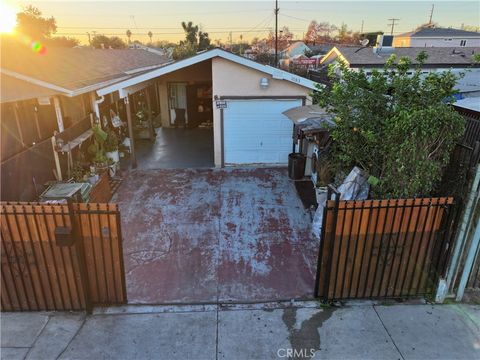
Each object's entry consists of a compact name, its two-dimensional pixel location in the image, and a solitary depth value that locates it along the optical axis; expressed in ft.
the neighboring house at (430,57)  60.23
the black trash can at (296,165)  31.12
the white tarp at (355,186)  19.33
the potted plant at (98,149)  30.25
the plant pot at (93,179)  28.30
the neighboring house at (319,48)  153.29
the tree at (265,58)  124.82
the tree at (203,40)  145.38
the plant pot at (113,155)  32.65
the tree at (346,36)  203.97
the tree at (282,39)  204.30
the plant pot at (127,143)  39.42
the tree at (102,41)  146.35
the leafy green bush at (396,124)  14.17
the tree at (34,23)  93.30
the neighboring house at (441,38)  127.44
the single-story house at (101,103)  22.81
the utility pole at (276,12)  110.68
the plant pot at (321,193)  24.06
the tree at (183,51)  108.37
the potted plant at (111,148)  32.73
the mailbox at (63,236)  13.08
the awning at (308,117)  24.52
